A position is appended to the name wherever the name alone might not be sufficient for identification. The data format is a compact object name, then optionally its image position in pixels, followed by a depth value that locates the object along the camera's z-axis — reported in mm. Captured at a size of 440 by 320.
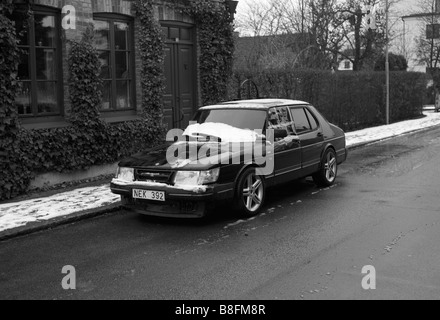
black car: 7582
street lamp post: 25489
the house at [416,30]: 40281
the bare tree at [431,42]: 37722
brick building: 10852
